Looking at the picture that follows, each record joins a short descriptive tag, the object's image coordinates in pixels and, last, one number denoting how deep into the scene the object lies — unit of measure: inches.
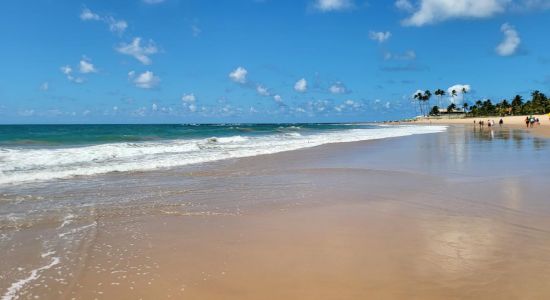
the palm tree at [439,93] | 6254.9
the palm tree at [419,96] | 6505.9
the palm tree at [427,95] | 6427.2
